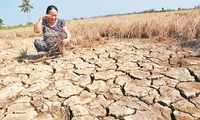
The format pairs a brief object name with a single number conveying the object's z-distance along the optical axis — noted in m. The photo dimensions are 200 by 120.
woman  1.84
